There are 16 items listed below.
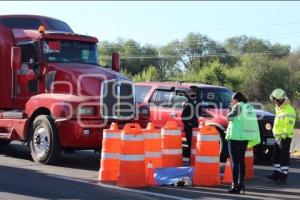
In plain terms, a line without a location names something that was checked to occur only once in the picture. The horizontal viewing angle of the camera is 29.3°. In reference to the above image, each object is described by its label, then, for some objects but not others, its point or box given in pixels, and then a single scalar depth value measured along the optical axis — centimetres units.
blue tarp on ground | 1069
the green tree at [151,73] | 6722
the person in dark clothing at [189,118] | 1425
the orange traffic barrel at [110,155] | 1087
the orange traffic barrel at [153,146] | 1113
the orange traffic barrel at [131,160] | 1029
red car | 1483
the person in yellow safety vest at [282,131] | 1166
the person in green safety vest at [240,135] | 1009
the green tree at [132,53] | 8494
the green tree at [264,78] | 6762
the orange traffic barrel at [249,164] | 1173
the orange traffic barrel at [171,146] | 1146
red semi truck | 1262
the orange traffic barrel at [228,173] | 1106
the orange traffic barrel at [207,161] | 1070
